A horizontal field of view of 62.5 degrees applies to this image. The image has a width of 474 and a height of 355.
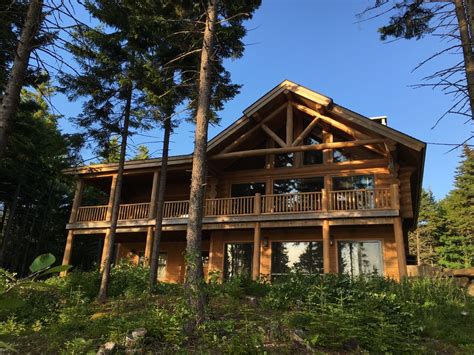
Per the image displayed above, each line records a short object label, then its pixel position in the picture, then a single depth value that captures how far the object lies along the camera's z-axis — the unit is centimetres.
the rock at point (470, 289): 1144
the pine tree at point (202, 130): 742
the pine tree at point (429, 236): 4431
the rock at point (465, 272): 1195
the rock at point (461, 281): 1158
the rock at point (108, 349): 623
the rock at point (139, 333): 649
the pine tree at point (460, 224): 3997
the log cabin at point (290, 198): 1412
